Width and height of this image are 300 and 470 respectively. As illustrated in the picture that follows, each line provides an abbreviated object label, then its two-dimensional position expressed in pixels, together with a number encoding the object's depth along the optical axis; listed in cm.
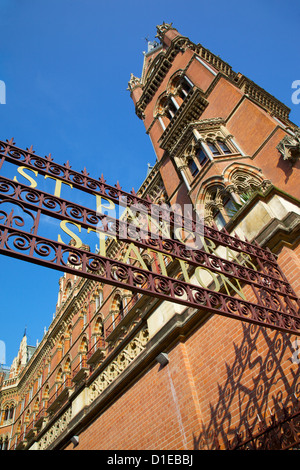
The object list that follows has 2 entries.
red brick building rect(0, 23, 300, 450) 591
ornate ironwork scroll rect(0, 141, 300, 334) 372
